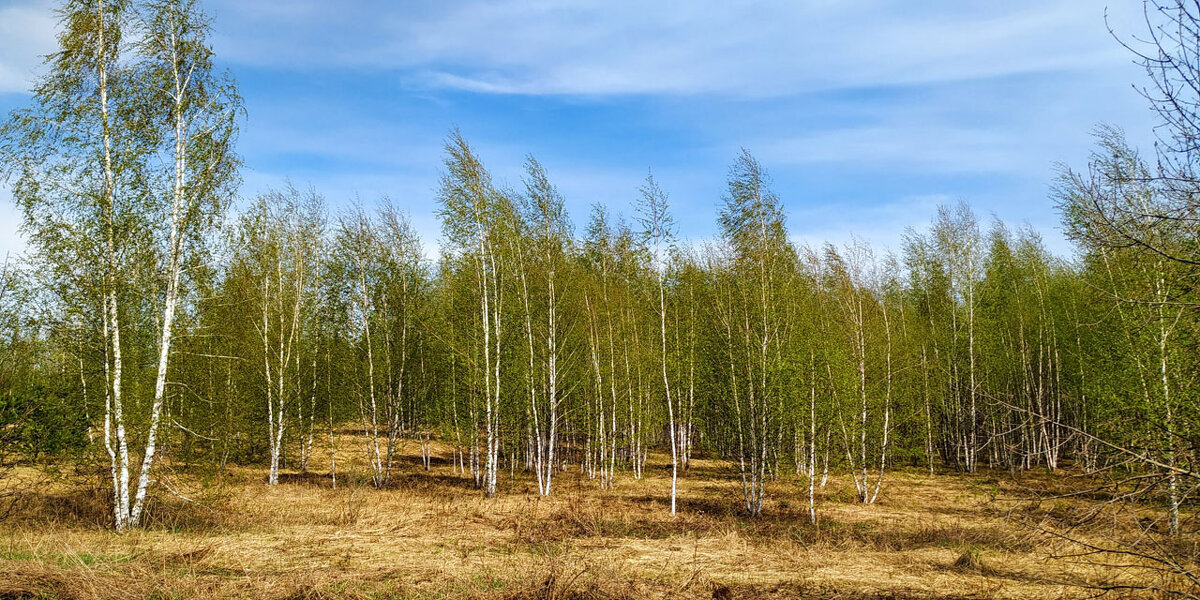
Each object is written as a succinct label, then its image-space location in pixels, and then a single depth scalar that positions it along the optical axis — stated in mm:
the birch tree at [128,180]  11633
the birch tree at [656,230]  17109
